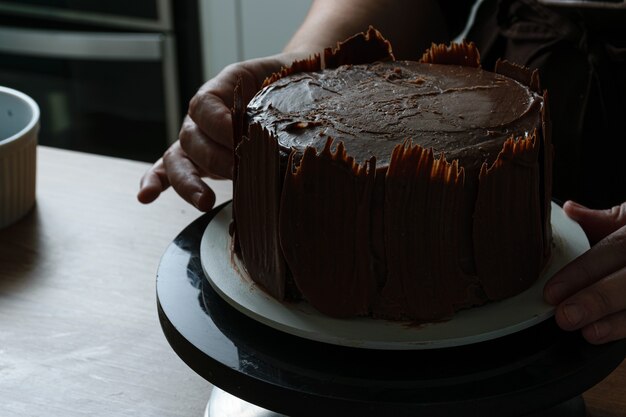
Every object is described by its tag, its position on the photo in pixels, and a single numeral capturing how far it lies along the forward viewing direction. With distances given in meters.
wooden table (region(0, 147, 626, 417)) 0.89
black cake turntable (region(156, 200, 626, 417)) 0.67
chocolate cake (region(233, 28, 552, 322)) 0.71
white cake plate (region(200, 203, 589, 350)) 0.71
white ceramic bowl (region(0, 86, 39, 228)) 1.17
